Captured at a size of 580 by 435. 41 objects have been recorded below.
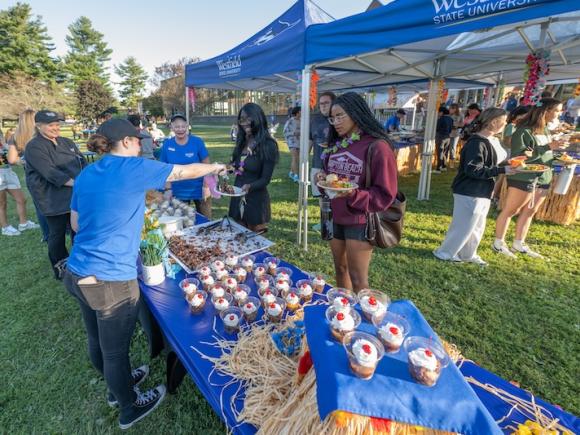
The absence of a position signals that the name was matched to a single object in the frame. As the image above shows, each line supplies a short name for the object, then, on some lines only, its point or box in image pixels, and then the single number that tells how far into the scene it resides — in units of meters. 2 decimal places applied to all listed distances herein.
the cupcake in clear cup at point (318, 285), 1.96
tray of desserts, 2.39
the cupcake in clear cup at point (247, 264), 2.26
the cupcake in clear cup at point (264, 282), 1.96
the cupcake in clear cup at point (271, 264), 2.20
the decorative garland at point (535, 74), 2.86
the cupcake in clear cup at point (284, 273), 2.04
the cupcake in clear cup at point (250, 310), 1.74
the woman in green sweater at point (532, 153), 3.50
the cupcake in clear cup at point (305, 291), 1.86
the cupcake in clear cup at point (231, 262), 2.27
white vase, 2.11
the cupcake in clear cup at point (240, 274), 2.13
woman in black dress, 2.86
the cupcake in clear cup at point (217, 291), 1.88
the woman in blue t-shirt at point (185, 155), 3.50
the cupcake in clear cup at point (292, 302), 1.80
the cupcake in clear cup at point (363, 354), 0.91
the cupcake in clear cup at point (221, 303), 1.81
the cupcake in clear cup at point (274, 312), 1.69
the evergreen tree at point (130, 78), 48.75
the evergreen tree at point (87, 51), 38.86
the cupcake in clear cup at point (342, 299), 1.19
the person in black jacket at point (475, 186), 3.17
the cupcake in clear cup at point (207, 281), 2.01
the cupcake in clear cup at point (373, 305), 1.20
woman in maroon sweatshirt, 1.96
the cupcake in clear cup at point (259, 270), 2.12
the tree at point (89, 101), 24.53
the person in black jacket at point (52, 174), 3.13
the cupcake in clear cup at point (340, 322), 1.06
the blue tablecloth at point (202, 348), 1.22
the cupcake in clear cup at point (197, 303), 1.82
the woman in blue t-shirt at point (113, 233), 1.45
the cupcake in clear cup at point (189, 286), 1.92
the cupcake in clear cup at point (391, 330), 1.03
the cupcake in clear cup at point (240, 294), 1.85
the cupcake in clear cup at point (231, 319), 1.66
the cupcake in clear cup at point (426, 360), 0.91
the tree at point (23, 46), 29.28
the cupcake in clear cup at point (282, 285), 1.92
